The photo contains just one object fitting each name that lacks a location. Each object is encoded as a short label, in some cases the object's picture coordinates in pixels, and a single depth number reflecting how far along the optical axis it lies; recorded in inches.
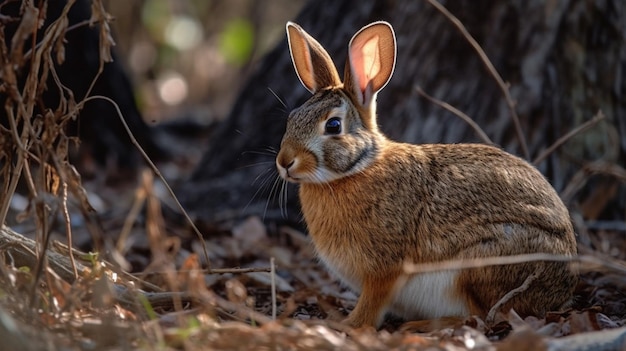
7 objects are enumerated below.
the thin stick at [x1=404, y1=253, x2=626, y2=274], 285.1
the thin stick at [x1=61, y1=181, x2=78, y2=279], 315.3
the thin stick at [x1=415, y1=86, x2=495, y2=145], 451.8
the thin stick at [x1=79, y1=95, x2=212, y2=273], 319.3
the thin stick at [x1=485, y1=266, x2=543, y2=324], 349.4
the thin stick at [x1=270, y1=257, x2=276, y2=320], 315.6
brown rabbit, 366.3
